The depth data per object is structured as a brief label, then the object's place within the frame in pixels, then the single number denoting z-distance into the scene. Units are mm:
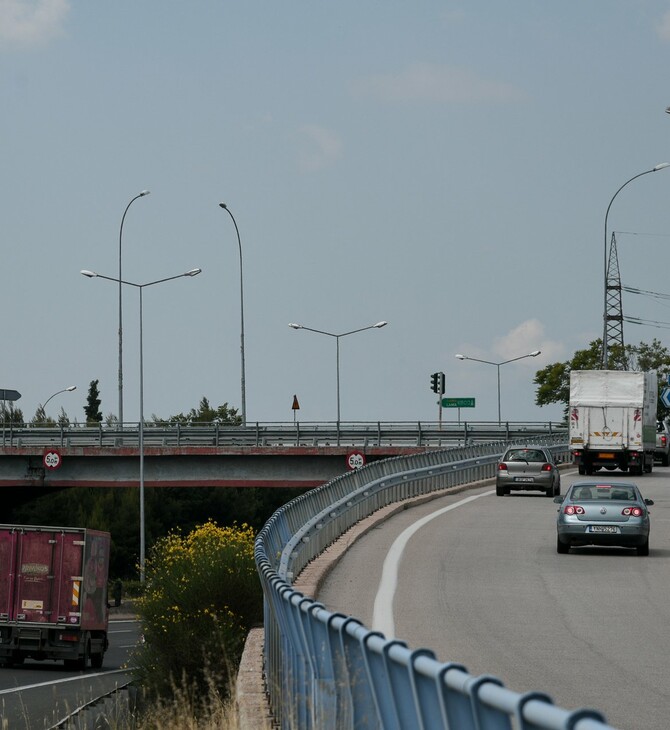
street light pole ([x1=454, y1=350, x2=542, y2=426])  96481
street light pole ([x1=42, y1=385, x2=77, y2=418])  100625
